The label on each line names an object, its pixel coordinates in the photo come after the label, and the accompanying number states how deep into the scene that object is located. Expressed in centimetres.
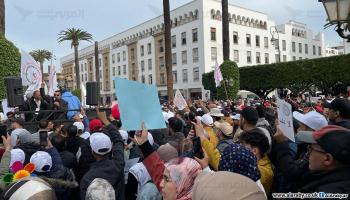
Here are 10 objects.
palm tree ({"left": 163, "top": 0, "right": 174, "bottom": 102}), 2116
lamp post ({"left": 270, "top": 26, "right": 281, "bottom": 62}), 6172
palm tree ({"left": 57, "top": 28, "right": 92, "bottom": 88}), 5691
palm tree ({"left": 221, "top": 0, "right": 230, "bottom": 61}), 2233
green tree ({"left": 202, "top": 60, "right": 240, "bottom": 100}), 2409
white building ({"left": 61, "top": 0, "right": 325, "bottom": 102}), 5334
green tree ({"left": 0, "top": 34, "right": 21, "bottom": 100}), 1191
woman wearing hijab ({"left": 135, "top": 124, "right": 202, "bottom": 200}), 248
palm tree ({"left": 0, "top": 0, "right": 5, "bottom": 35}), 1317
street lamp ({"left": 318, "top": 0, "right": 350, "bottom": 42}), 541
